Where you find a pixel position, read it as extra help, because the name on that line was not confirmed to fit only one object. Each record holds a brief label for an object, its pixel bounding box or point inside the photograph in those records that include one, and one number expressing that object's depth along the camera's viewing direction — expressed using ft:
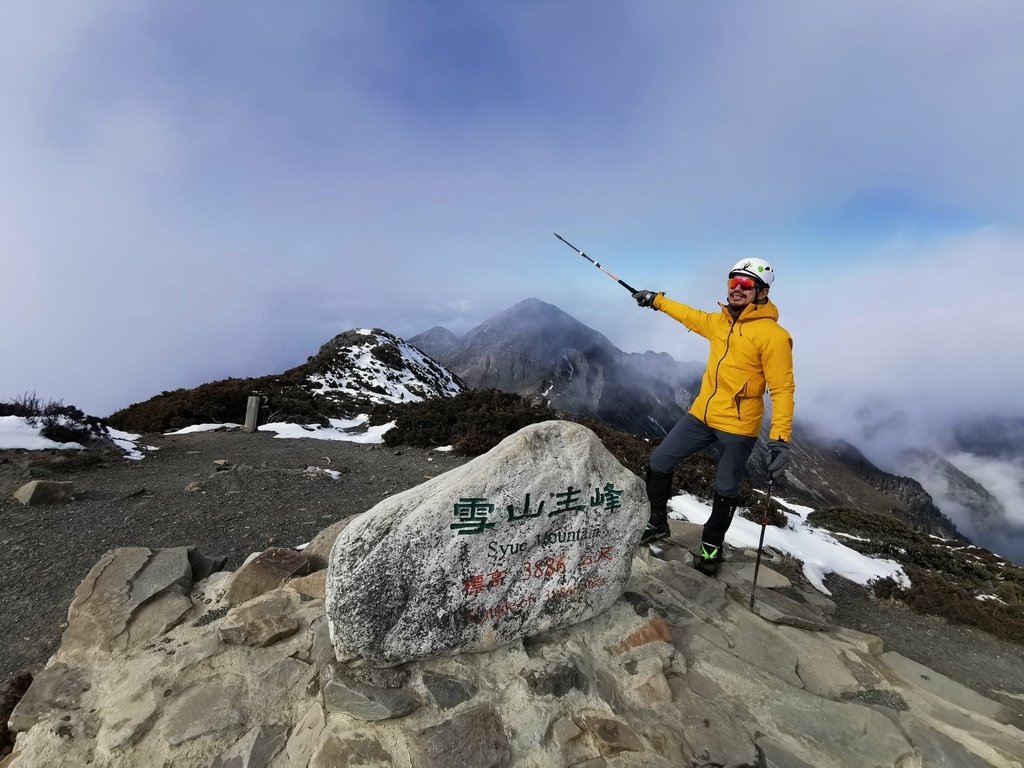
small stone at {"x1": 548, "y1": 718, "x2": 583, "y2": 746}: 10.43
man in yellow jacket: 15.75
